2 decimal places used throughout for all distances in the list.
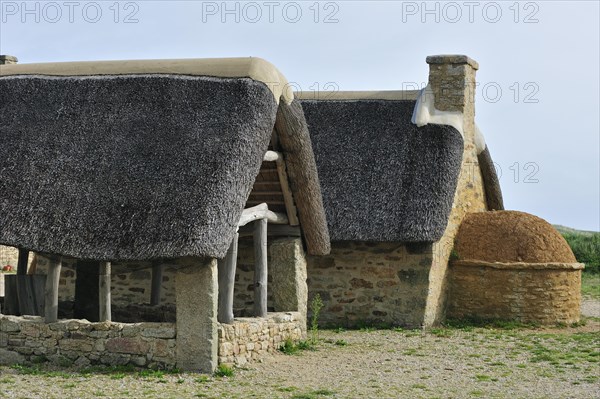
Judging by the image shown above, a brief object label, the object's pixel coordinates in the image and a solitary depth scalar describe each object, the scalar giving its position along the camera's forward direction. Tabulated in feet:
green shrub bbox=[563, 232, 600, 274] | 93.91
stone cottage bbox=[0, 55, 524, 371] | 39.78
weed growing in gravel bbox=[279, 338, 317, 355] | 46.55
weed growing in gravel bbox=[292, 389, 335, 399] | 35.28
